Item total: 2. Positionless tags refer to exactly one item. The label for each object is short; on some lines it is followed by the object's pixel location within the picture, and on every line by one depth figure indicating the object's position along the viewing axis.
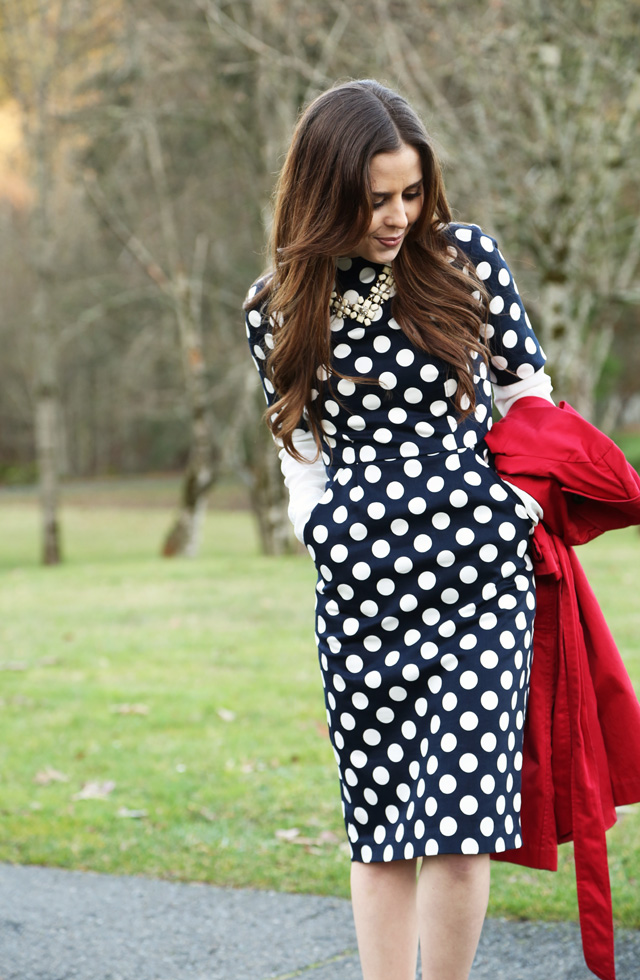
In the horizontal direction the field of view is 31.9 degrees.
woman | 2.31
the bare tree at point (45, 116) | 16.94
